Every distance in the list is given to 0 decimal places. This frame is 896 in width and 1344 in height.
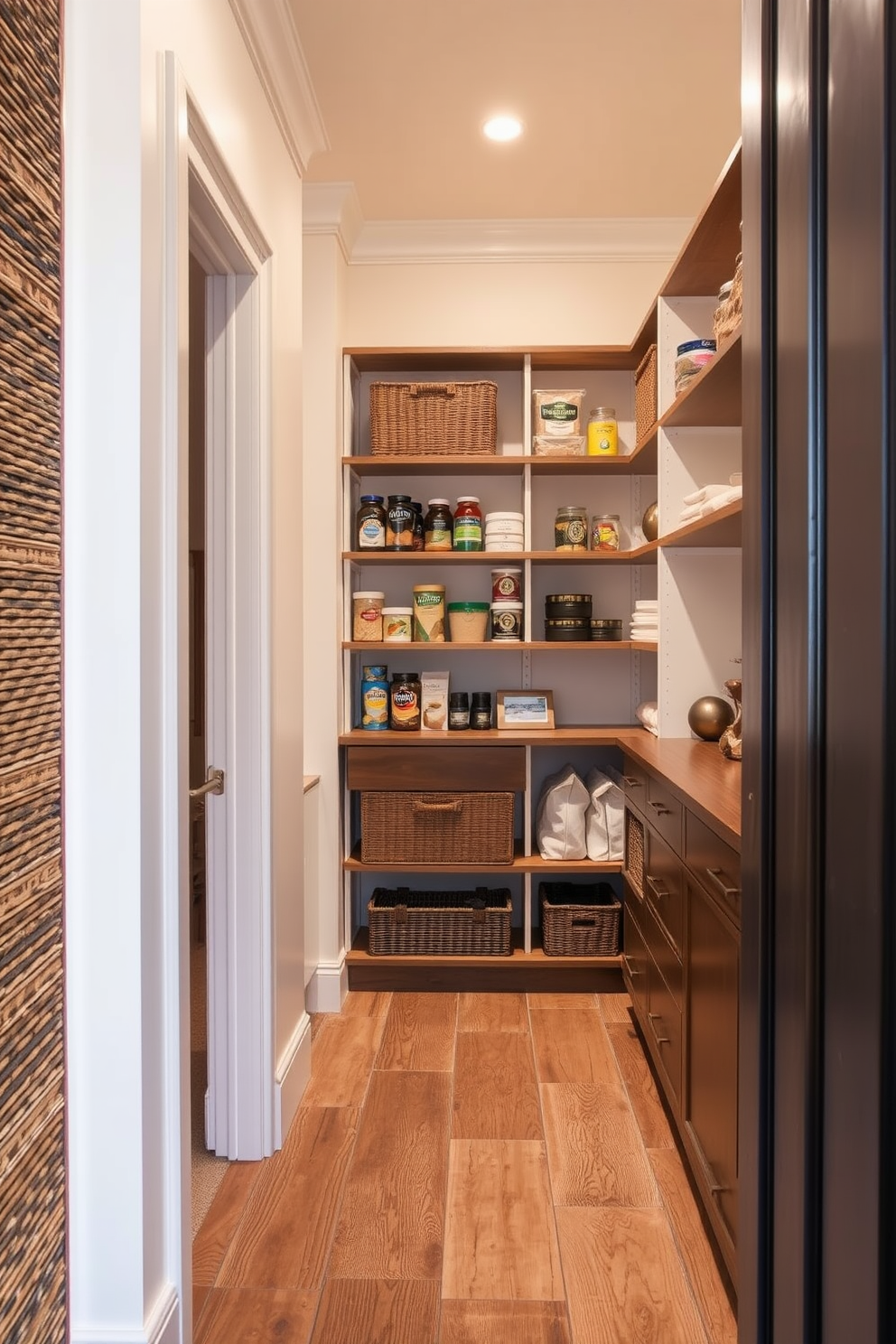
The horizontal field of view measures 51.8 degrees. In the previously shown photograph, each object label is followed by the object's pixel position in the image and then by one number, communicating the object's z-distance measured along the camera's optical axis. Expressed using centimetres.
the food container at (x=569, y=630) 338
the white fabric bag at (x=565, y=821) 324
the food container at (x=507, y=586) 336
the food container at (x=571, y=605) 338
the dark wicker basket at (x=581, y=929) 320
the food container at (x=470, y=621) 336
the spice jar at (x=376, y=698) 335
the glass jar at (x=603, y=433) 332
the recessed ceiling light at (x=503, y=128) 268
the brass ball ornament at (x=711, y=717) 276
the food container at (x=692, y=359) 263
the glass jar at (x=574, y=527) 336
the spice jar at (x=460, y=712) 336
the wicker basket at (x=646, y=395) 305
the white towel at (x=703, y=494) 243
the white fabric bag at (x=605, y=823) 325
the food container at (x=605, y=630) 343
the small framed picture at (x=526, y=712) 337
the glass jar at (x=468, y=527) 332
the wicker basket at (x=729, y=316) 216
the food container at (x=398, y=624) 332
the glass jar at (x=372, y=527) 332
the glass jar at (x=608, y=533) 338
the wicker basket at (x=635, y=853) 277
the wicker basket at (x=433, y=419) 328
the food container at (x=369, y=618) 332
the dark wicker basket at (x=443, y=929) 322
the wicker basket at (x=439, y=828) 321
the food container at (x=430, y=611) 334
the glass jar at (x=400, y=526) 331
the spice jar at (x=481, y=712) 335
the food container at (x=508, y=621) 334
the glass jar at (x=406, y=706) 333
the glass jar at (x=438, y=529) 334
